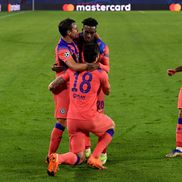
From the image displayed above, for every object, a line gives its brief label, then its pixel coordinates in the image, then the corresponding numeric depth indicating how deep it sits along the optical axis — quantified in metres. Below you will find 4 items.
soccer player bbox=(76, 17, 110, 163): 17.66
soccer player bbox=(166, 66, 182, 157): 19.02
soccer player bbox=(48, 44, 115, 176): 16.61
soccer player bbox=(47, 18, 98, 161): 17.70
